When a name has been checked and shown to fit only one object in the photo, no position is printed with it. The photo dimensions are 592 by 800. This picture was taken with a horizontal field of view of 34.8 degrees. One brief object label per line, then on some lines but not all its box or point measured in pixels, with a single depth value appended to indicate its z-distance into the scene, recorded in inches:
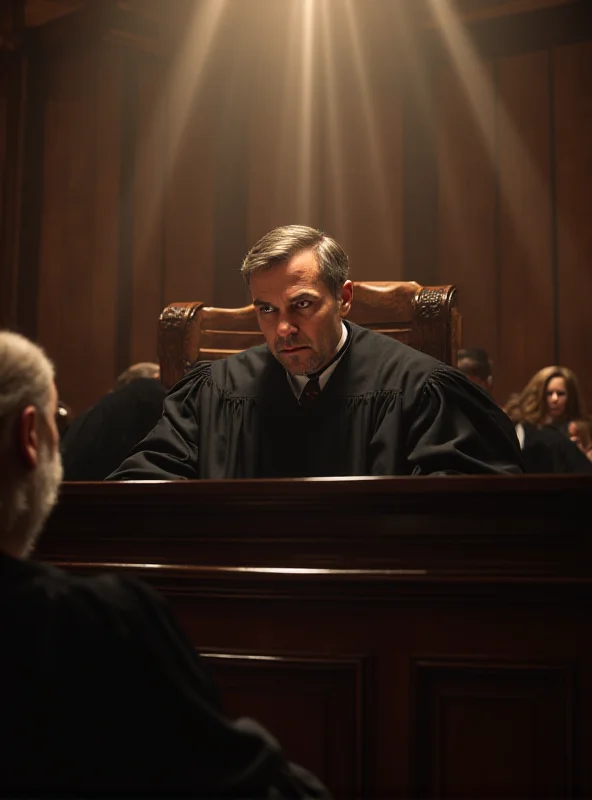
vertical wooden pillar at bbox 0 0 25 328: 320.2
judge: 123.4
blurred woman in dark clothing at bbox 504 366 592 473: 240.7
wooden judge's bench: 67.9
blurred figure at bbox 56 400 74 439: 193.0
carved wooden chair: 143.4
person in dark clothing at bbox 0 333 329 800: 47.4
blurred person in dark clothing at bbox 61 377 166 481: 151.4
